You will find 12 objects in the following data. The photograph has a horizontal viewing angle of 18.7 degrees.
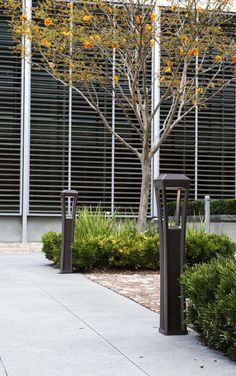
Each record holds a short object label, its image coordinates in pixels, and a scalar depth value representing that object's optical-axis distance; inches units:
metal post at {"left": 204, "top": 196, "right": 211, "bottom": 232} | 739.8
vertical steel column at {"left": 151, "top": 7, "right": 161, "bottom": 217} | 975.0
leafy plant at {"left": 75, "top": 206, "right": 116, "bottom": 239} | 562.3
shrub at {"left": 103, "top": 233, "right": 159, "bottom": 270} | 517.7
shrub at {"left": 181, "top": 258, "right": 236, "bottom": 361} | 220.8
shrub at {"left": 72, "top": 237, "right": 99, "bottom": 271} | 514.6
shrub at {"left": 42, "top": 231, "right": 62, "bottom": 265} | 554.6
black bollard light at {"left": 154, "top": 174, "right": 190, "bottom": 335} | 269.4
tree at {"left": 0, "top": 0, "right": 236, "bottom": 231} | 613.3
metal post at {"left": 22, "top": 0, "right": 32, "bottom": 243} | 939.3
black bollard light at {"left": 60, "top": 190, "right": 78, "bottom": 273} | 515.2
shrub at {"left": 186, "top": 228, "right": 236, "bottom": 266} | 516.1
